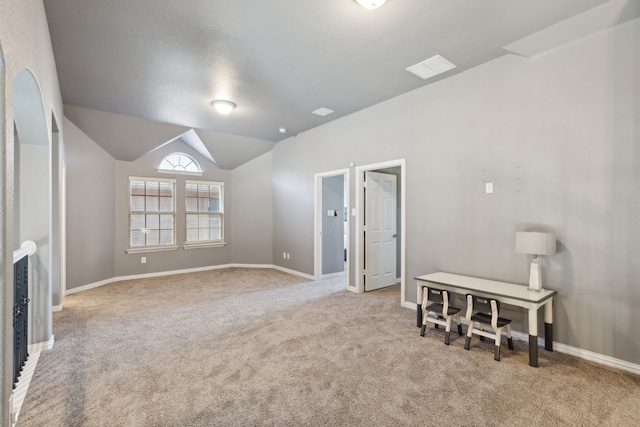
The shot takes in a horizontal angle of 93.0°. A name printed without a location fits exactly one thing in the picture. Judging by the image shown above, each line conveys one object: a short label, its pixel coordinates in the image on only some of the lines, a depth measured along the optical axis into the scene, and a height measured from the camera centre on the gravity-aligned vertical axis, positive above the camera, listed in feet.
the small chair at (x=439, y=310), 9.86 -3.30
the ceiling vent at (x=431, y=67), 10.41 +5.17
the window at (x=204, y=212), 21.66 +0.14
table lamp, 8.63 -1.04
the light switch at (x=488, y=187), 10.65 +0.84
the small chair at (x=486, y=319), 8.75 -3.28
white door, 16.01 -1.01
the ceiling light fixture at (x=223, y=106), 13.85 +4.98
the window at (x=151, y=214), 19.43 +0.03
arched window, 20.48 +3.51
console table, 8.25 -2.45
